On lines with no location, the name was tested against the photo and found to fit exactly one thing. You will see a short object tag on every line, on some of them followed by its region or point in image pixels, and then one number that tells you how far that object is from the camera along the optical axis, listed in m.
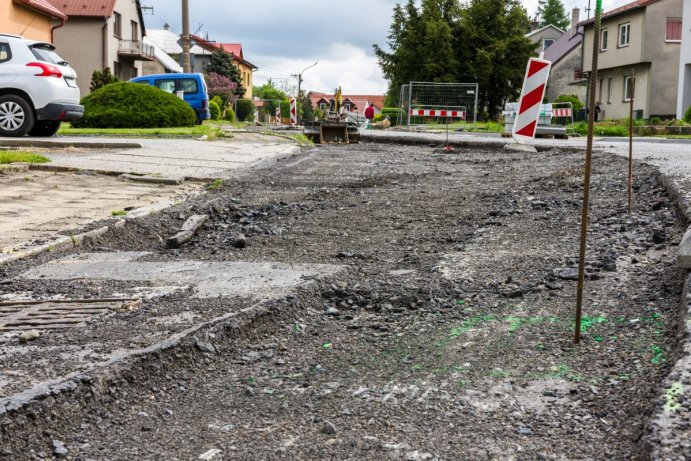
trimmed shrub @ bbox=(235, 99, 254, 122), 65.06
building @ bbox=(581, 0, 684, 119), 39.12
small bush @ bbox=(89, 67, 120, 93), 36.59
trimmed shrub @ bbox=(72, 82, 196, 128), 20.31
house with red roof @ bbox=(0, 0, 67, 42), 26.94
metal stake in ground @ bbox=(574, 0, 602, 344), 3.41
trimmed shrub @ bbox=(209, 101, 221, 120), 43.25
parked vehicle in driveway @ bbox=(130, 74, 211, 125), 29.09
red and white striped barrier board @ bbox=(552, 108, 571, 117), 27.55
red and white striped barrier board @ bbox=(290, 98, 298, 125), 41.12
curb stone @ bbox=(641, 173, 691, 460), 2.25
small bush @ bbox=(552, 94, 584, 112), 40.72
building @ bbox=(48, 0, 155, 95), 43.44
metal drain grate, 3.83
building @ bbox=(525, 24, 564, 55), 68.26
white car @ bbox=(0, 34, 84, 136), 14.66
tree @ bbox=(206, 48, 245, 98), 73.94
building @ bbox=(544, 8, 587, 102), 55.15
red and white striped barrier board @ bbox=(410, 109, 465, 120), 30.30
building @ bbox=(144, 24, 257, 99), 58.88
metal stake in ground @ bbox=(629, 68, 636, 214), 5.53
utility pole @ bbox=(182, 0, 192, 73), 29.48
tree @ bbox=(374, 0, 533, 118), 51.22
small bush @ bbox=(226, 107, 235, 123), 46.67
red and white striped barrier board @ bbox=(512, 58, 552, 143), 9.43
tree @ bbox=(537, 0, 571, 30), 93.25
